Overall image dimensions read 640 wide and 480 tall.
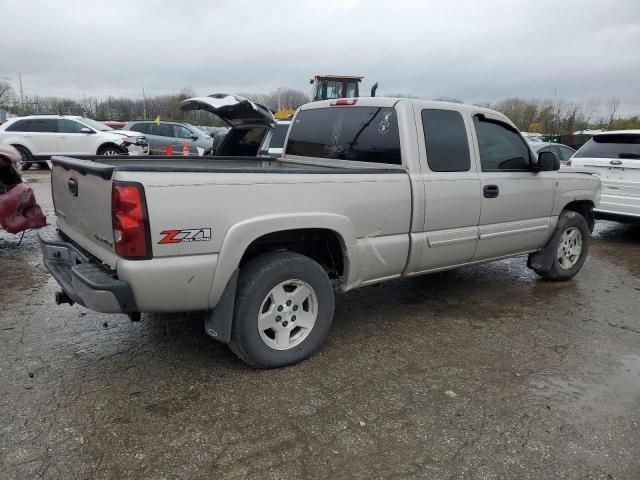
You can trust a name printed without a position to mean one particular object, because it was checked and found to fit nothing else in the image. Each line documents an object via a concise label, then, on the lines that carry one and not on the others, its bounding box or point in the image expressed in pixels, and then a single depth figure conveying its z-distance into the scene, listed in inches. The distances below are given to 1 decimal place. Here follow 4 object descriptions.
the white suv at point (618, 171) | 294.0
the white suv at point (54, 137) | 597.3
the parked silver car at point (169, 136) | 721.0
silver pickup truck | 110.7
